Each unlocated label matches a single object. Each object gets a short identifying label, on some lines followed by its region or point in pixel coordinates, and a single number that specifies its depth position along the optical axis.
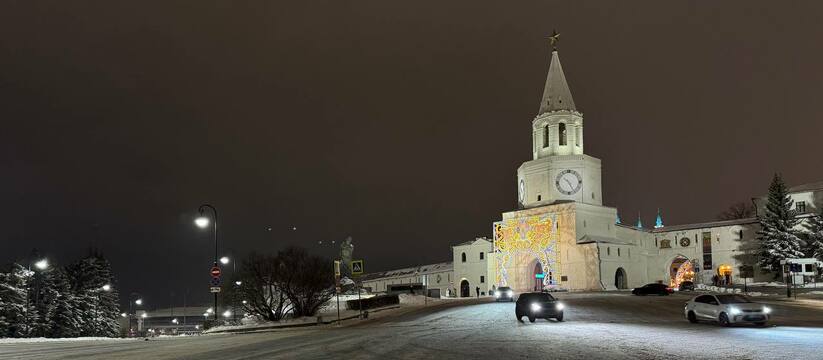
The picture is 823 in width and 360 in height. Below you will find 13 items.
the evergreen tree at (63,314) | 62.75
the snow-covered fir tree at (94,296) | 69.12
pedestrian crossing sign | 32.47
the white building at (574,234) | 78.38
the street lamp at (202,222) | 30.60
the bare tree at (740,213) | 111.88
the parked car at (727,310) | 27.11
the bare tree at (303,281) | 43.06
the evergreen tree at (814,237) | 70.62
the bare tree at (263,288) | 42.50
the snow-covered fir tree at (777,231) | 73.12
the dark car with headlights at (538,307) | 31.30
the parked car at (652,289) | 59.62
